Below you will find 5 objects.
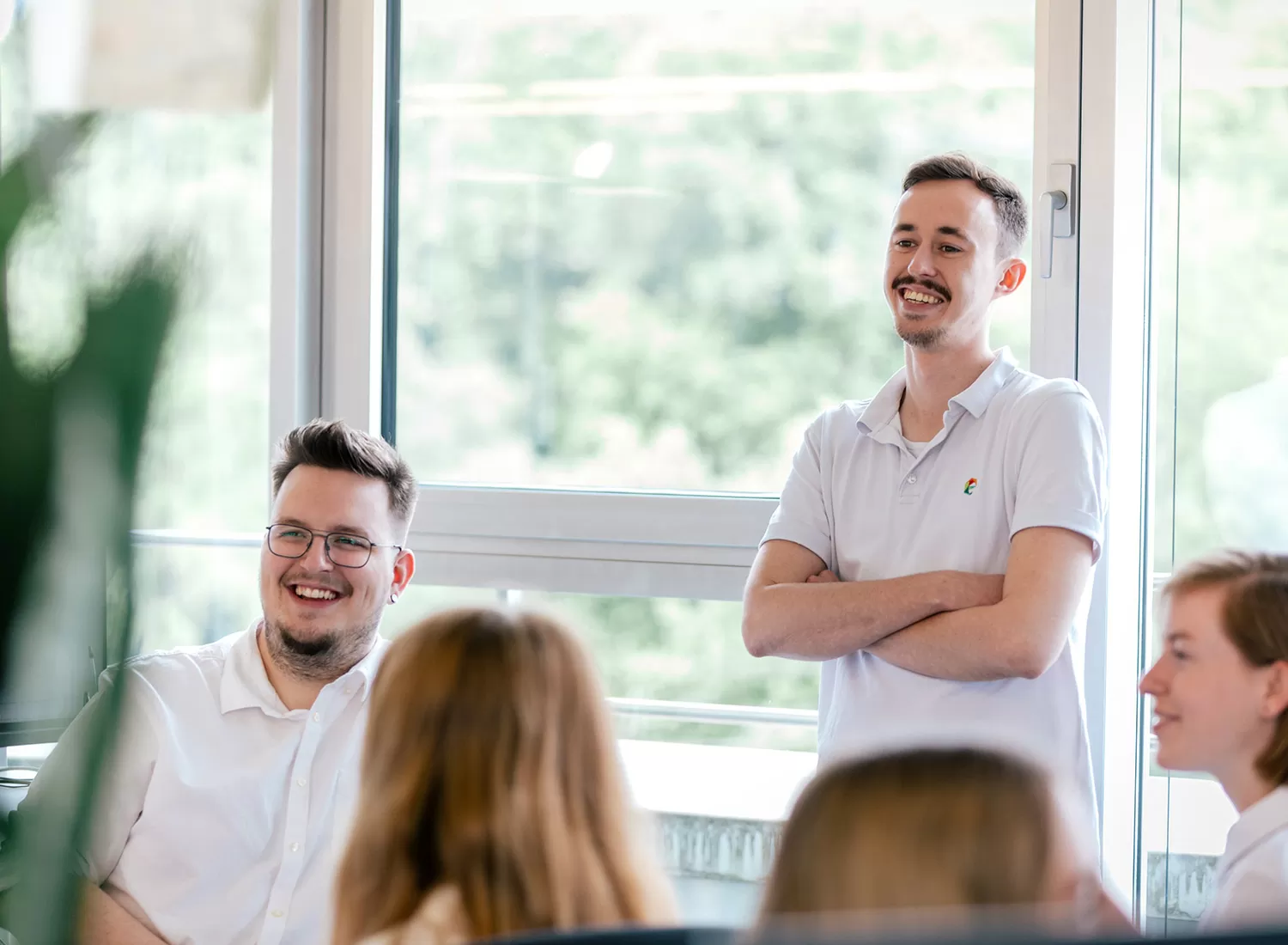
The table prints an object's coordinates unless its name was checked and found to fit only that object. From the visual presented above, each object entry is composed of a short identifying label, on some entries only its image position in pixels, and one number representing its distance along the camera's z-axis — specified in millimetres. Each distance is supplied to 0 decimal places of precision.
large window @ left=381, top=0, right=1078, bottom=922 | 4496
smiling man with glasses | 3950
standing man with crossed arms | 3966
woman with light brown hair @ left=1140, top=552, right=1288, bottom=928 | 3688
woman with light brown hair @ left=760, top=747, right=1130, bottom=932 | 2263
